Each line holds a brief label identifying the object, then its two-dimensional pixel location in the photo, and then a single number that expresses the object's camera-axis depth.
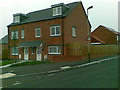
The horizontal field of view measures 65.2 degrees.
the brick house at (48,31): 14.60
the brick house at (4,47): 20.35
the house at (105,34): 28.91
